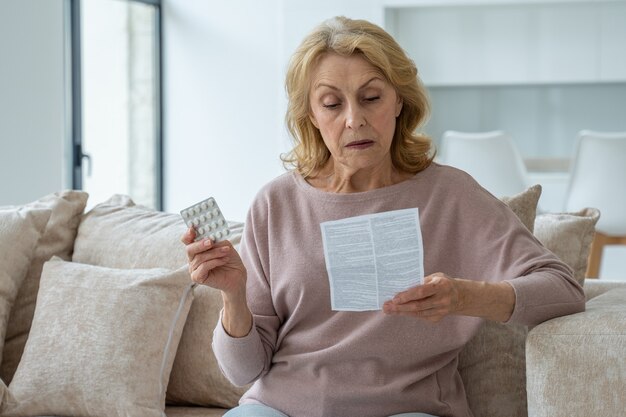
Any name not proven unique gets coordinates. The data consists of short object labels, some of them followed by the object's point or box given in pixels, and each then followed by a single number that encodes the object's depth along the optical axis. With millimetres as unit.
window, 5879
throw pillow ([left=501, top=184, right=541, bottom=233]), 2092
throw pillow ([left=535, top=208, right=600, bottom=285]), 2133
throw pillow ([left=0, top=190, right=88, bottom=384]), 2346
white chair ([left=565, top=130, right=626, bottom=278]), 5105
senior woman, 1816
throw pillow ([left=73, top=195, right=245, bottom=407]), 2221
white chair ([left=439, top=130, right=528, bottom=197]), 5312
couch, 2064
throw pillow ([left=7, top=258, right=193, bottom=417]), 2113
